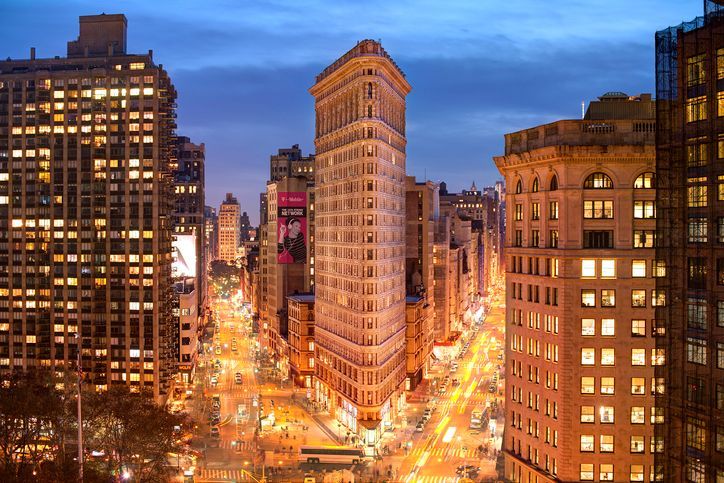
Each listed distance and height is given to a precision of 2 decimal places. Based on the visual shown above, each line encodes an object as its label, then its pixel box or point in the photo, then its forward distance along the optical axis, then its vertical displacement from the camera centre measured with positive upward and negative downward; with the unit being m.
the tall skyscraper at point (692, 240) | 51.72 -0.55
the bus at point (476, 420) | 136.75 -33.94
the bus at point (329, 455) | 107.92 -31.68
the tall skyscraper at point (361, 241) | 135.38 -1.20
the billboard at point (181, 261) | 194.12 -6.58
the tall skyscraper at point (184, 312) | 181.62 -18.67
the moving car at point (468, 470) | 106.58 -33.78
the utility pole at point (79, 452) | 70.21 -20.05
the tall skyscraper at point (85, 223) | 153.25 +2.87
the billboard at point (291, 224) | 194.75 +2.97
